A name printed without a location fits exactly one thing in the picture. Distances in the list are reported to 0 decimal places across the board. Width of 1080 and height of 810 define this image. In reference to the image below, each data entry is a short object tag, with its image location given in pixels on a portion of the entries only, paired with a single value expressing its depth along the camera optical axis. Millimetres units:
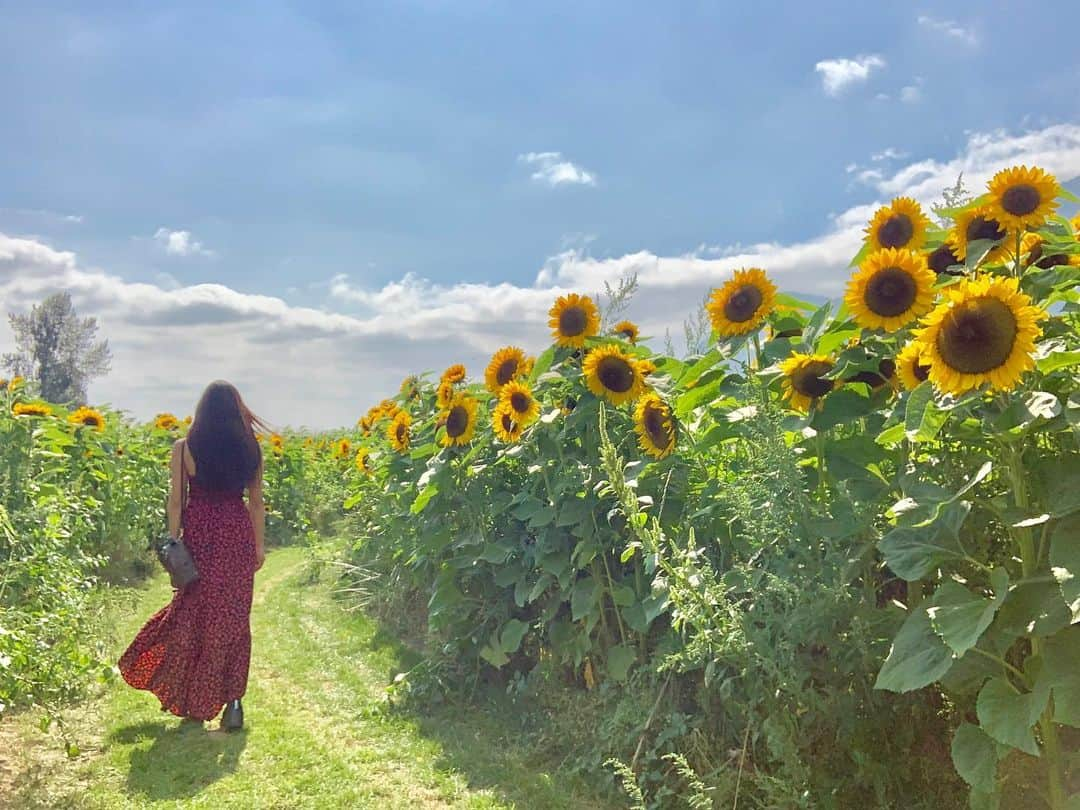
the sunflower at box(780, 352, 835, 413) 3018
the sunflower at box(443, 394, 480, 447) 4887
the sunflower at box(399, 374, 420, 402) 6402
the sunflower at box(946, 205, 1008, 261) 2979
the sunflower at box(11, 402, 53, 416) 6917
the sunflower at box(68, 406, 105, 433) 8880
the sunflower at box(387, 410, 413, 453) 5855
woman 5098
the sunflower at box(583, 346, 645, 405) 3996
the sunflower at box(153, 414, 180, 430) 12297
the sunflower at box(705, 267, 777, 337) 3541
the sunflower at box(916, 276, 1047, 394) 2285
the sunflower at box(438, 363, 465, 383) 5434
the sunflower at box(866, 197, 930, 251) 3246
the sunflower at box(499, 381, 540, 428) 4375
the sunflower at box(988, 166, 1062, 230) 2850
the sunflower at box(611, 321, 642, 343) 4699
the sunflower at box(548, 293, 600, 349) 4445
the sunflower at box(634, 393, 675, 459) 3781
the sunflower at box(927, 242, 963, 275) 3391
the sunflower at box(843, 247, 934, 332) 2816
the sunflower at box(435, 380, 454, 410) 5215
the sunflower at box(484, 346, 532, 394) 4875
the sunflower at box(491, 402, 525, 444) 4461
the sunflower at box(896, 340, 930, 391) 2617
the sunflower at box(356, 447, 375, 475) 7984
